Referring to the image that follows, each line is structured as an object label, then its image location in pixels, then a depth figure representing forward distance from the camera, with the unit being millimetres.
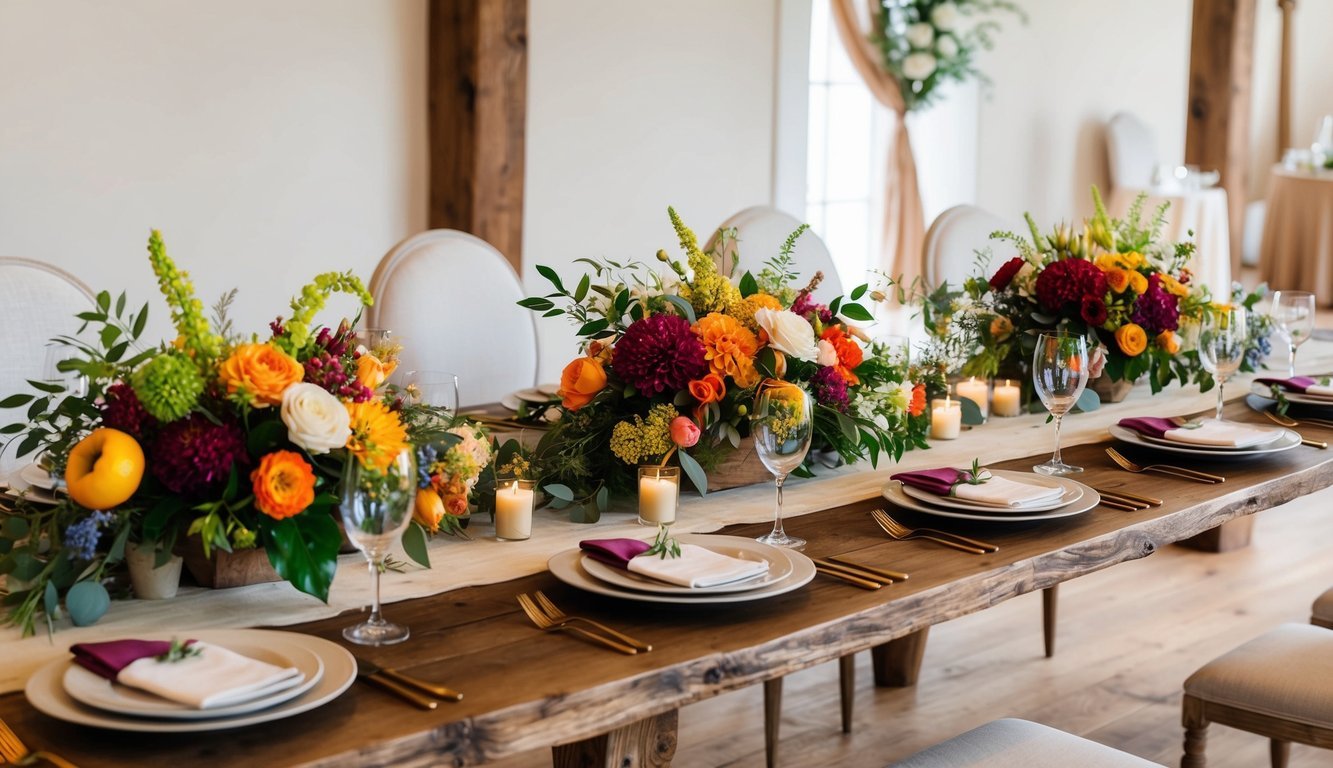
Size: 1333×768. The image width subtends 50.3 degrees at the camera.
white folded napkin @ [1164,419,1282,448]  1980
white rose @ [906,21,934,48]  5867
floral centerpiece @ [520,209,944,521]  1683
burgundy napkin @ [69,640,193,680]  1047
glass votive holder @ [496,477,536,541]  1551
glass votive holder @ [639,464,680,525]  1623
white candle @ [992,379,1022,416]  2354
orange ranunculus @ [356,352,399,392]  1400
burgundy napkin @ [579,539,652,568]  1357
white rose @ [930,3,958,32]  5812
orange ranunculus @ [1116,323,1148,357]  2354
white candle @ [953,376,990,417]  2268
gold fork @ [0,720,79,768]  950
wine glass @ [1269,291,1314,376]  2510
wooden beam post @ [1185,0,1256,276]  6227
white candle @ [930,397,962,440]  2152
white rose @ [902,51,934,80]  5891
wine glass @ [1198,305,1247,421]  2115
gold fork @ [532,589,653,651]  1207
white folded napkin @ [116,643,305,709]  1005
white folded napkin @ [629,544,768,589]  1296
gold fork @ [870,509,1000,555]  1549
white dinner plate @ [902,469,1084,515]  1615
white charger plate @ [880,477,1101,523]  1604
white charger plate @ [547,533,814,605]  1277
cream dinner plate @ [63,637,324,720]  989
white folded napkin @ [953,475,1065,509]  1622
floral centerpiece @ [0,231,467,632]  1236
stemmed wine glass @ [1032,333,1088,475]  1817
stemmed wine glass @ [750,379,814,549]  1488
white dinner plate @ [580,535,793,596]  1291
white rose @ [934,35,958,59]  5910
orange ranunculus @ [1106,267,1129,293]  2332
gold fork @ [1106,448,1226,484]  1888
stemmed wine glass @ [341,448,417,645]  1150
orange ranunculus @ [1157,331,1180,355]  2379
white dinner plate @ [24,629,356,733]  980
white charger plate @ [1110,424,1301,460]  1967
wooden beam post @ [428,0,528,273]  3828
